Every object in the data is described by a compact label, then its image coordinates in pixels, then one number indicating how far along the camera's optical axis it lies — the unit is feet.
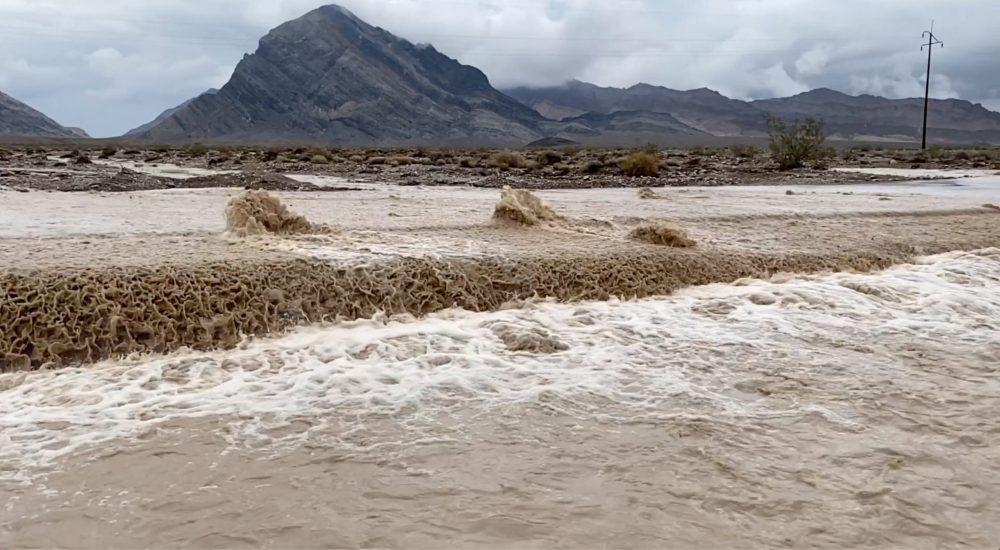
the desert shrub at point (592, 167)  72.08
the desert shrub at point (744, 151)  112.20
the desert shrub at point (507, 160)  78.18
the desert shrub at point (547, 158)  90.22
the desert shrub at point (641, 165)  68.28
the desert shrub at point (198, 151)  105.49
